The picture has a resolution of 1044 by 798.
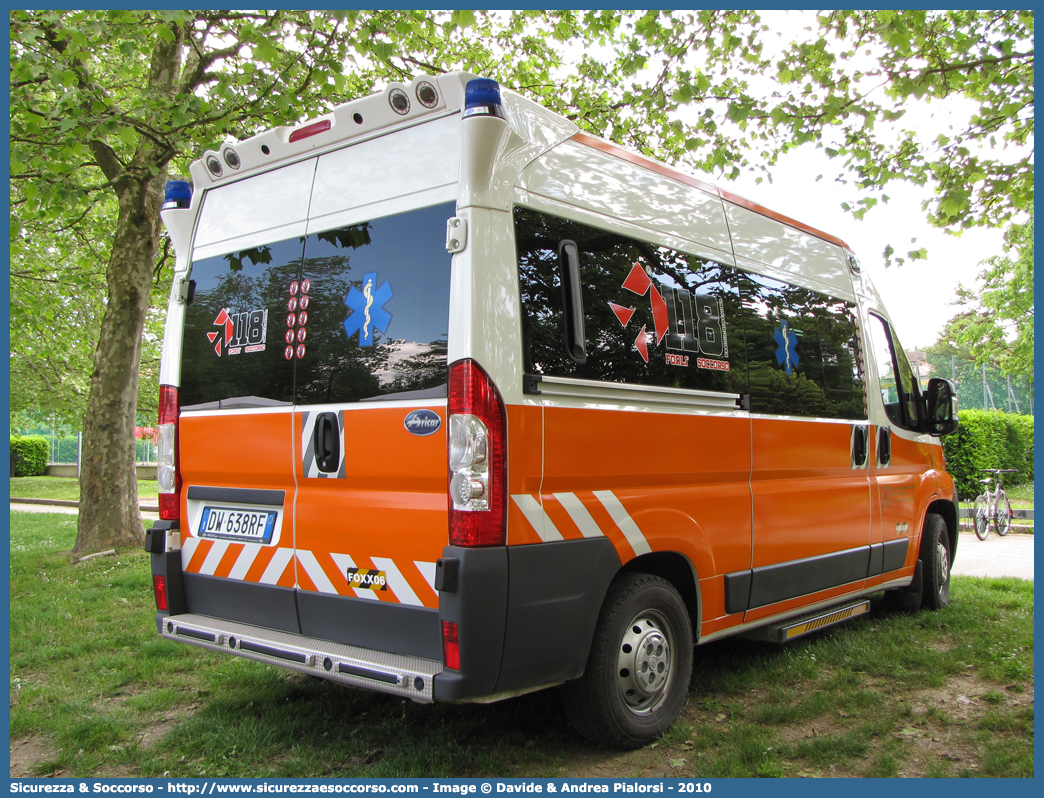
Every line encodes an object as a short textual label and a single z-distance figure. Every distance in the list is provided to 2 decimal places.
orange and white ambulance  3.47
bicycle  14.15
